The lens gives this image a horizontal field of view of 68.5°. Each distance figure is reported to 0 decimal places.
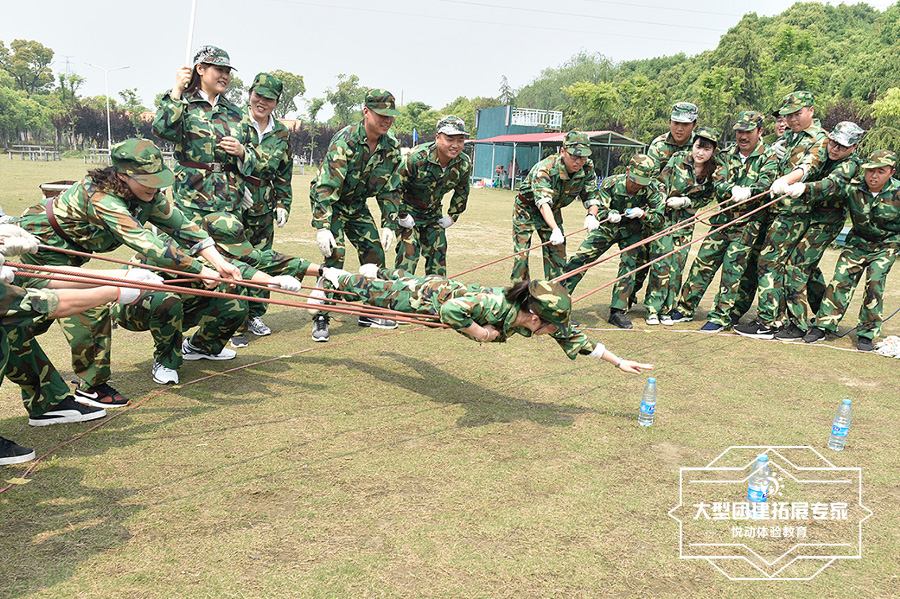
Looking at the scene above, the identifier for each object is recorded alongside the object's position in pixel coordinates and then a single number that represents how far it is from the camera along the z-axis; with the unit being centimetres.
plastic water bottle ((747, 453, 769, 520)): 382
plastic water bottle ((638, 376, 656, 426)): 482
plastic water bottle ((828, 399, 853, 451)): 459
